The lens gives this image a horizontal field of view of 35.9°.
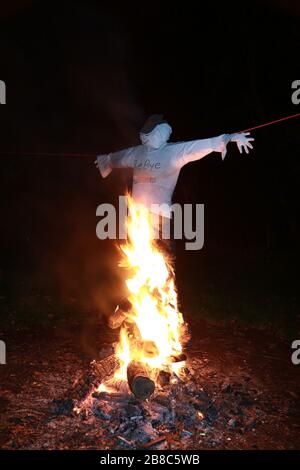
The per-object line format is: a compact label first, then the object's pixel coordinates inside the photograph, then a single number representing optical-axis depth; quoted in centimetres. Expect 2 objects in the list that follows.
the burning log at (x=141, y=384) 449
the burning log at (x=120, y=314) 552
